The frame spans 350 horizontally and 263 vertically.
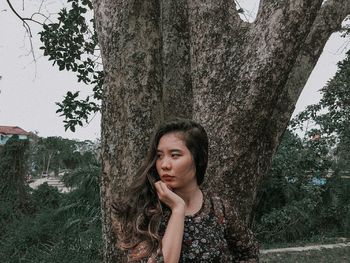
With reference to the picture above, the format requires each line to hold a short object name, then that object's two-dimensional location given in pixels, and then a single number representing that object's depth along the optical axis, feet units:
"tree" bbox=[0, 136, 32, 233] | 38.87
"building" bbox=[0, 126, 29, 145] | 202.48
